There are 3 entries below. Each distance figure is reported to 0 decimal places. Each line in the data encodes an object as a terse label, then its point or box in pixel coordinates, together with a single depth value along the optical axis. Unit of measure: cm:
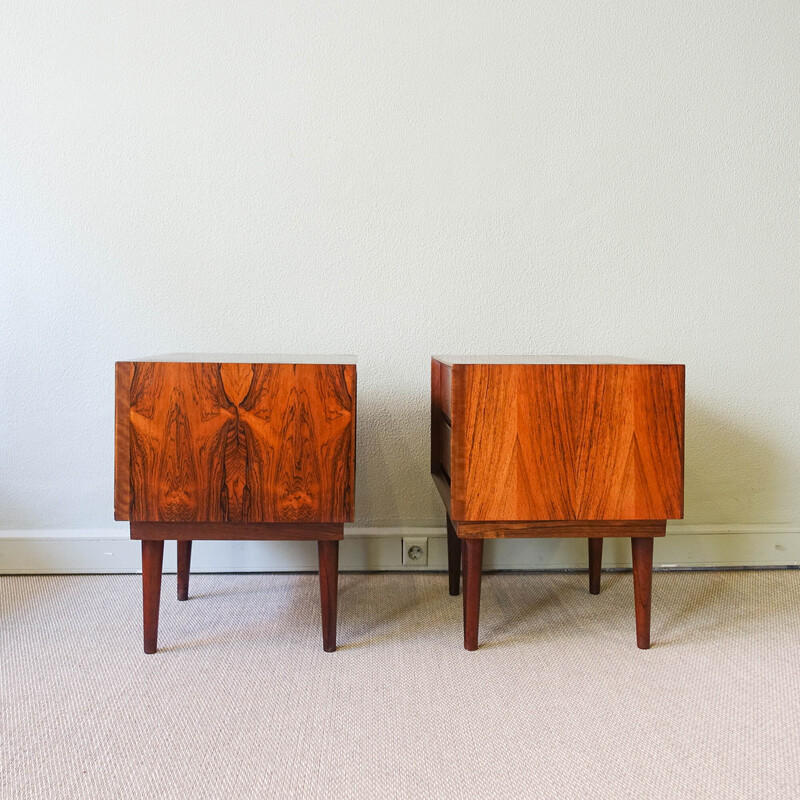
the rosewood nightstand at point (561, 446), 129
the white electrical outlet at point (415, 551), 178
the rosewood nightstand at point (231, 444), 126
